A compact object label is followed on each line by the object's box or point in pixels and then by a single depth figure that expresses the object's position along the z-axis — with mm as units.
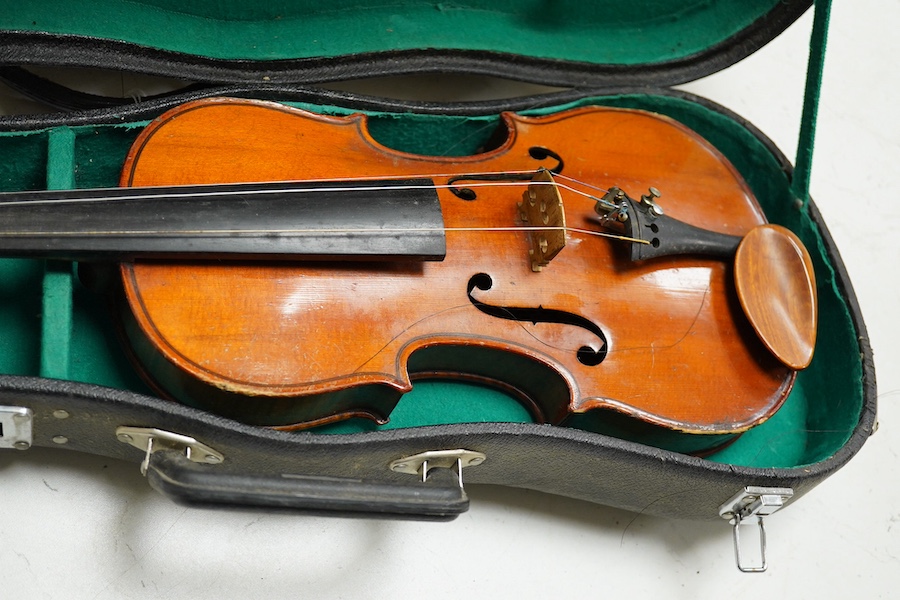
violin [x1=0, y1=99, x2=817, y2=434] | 938
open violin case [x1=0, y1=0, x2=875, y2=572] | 947
